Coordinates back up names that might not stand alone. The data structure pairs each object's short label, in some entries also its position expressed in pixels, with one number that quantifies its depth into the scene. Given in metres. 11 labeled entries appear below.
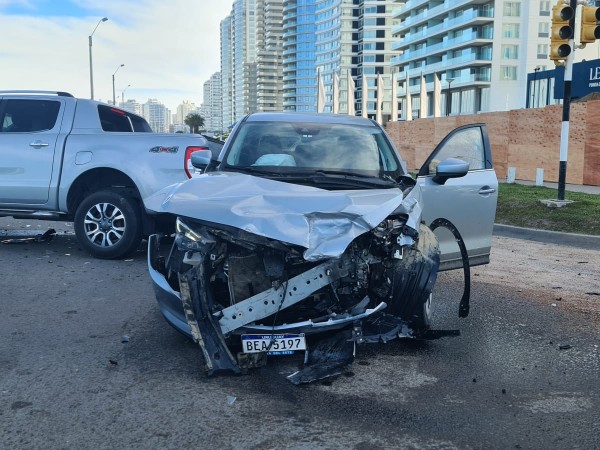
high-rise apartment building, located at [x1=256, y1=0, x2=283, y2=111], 190.81
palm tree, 122.81
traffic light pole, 12.07
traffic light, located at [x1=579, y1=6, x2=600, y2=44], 11.62
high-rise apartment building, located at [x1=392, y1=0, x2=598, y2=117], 78.50
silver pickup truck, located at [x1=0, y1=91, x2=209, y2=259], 8.00
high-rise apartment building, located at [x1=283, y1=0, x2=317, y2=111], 163.00
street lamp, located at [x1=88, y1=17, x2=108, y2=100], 41.08
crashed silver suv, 4.04
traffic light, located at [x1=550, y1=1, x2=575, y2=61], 11.67
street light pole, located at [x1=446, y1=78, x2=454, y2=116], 84.76
